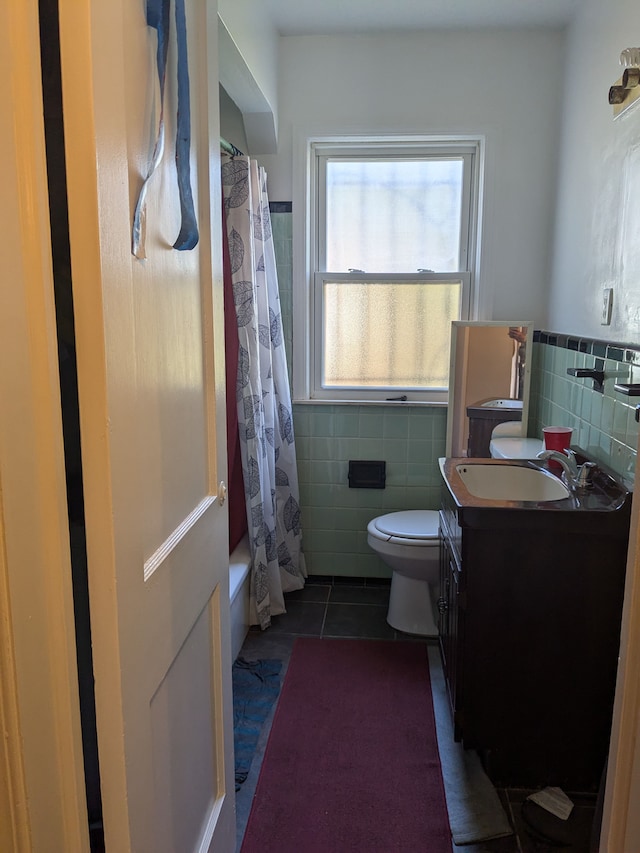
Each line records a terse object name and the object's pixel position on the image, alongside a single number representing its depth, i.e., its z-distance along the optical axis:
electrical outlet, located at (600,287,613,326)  2.07
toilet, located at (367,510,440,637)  2.57
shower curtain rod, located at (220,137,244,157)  2.54
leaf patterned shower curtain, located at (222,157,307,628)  2.53
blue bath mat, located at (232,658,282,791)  1.99
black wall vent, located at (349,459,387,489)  3.12
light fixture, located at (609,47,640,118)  1.75
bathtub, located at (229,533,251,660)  2.45
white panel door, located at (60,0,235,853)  0.75
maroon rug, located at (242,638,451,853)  1.68
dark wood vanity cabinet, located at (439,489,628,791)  1.75
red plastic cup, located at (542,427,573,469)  2.29
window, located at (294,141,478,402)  3.01
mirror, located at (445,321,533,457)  2.92
